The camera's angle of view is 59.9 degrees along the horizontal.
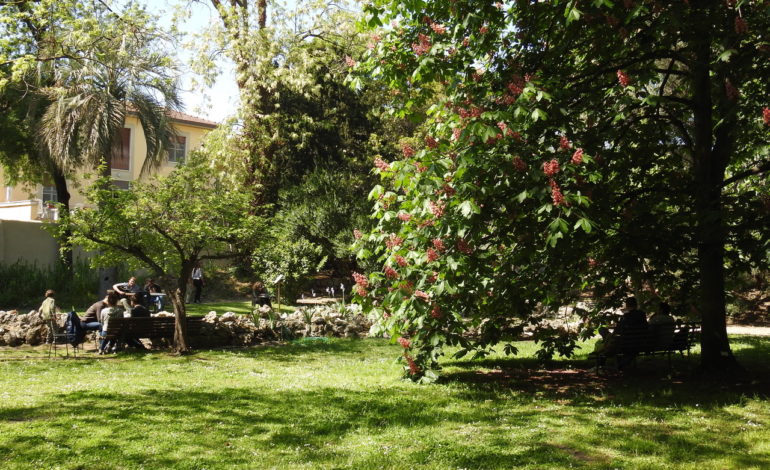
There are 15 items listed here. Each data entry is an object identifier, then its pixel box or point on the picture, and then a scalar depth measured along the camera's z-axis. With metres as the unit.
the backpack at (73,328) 13.09
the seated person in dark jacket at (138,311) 14.46
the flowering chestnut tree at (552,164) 7.71
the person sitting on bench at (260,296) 18.52
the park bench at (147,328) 13.18
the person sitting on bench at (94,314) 14.20
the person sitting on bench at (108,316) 13.26
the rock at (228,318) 15.34
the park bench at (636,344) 9.82
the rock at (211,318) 14.88
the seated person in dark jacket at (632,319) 10.12
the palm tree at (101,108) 21.64
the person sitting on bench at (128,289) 16.29
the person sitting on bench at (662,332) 9.94
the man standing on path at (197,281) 25.08
